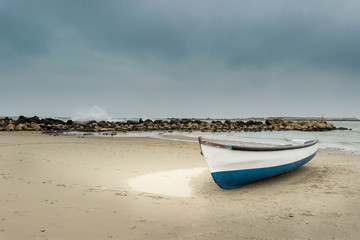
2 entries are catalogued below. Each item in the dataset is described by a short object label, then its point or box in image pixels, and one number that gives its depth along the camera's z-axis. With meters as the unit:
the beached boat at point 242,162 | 5.79
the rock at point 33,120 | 31.68
